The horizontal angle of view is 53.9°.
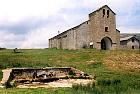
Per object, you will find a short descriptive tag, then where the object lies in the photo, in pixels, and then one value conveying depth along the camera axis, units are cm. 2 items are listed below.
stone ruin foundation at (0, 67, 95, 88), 829
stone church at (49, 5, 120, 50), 2335
